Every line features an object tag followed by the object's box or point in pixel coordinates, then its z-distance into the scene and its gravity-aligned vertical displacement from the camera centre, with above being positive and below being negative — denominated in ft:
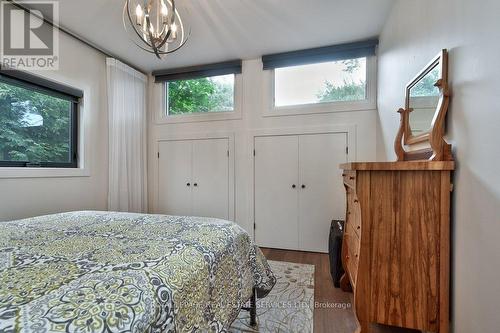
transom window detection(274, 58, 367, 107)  9.71 +3.46
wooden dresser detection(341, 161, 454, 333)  3.92 -1.35
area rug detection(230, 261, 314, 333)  5.22 -3.55
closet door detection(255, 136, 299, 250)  10.19 -1.19
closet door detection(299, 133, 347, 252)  9.64 -0.90
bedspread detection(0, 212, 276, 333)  1.94 -1.21
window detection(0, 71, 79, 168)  7.07 +1.25
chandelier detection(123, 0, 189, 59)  4.78 +2.95
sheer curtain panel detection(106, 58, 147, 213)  9.97 +1.16
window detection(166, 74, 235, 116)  11.27 +3.36
